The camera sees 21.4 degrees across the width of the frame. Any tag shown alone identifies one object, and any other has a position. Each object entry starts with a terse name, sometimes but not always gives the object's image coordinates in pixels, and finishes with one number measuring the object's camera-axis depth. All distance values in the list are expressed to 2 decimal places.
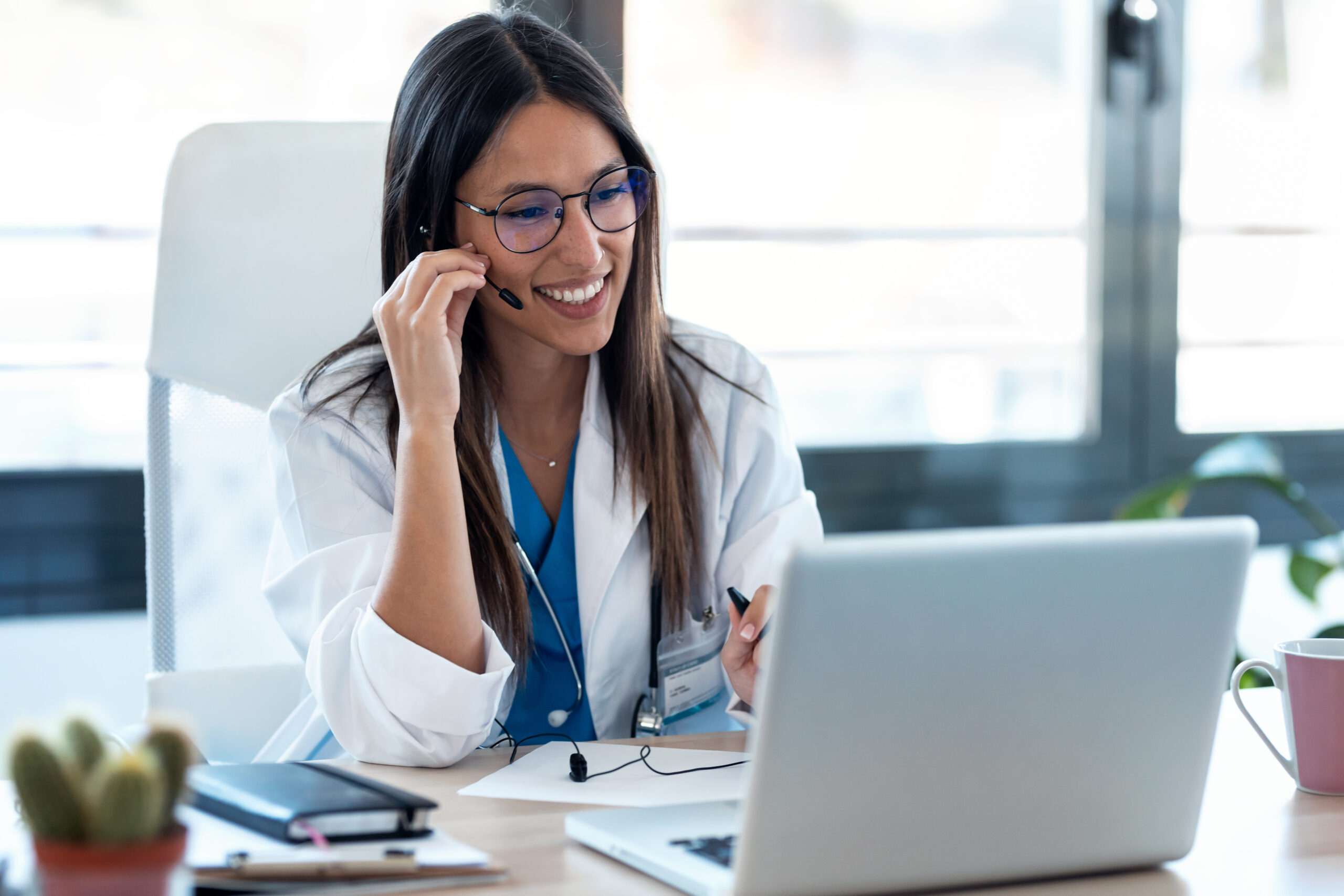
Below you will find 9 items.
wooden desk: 2.19
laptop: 2.06
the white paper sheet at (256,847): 2.18
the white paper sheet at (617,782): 2.32
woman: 2.58
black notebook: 2.20
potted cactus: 1.71
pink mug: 2.30
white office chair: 2.68
